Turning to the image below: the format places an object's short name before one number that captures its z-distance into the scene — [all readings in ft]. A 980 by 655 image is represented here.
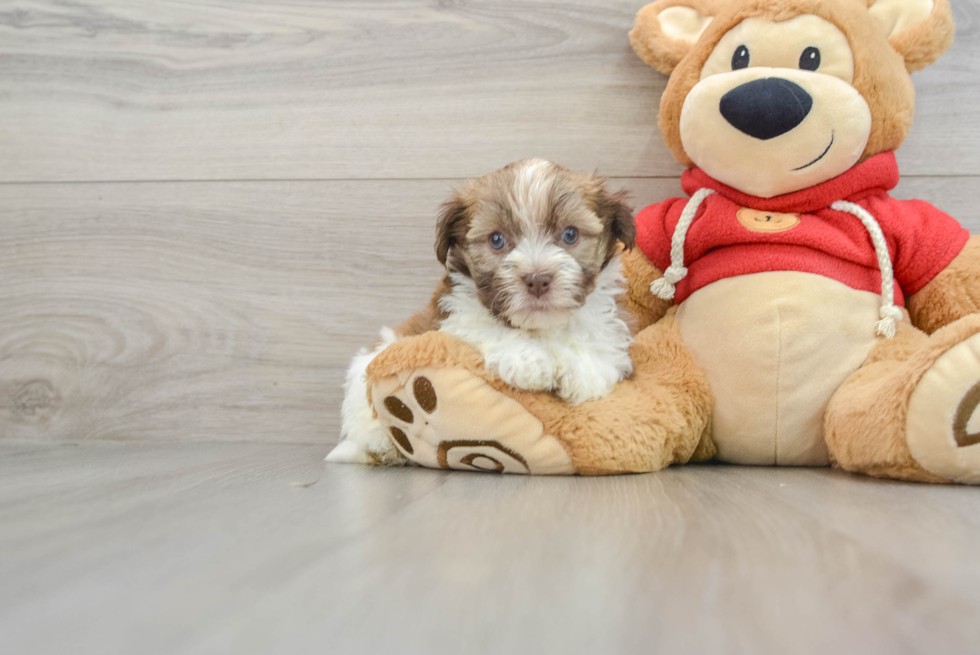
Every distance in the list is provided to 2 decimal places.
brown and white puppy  1.81
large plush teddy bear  1.82
